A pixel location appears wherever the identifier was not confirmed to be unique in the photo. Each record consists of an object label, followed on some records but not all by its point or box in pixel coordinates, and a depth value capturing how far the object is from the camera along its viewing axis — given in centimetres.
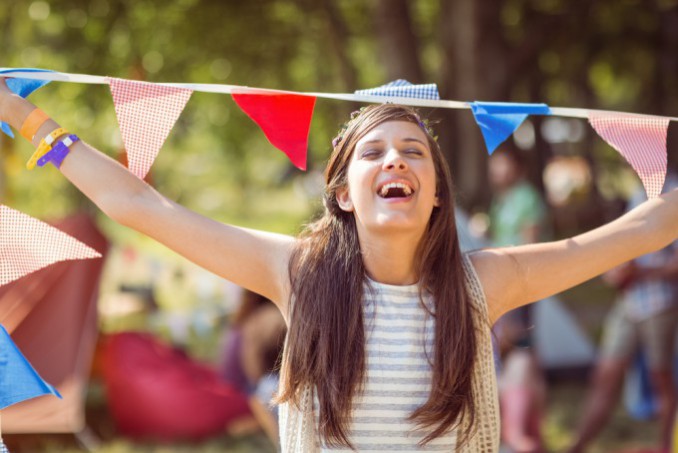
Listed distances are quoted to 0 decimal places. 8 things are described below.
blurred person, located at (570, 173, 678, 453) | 1008
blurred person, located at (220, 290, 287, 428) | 899
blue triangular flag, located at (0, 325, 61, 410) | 417
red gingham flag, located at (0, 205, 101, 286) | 443
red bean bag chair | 1191
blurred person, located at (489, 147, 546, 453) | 1016
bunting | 447
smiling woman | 407
